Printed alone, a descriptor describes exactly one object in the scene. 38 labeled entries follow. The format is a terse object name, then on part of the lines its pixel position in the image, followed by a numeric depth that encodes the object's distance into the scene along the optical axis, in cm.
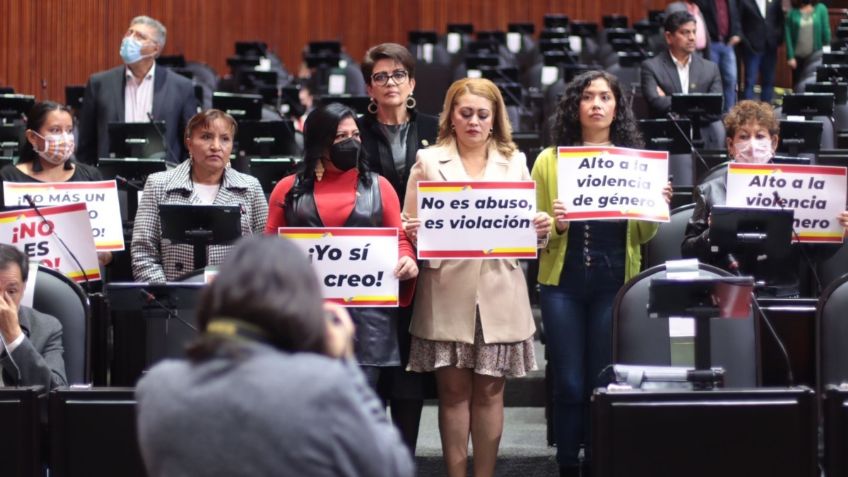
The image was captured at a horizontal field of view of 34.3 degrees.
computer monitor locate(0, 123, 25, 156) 861
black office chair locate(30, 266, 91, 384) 440
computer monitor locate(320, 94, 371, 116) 829
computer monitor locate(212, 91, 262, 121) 859
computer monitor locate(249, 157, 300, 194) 658
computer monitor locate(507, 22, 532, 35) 1706
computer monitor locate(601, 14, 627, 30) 1739
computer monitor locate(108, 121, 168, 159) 713
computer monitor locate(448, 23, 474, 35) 1706
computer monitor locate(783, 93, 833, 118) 879
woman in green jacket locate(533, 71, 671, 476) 471
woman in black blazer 484
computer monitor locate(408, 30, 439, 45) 1614
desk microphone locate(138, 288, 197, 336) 391
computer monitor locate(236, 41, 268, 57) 1499
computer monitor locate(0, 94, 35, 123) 976
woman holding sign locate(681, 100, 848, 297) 469
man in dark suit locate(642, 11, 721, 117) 920
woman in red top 444
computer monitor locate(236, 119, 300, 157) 770
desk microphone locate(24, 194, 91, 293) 480
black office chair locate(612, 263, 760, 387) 434
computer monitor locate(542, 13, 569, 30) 1692
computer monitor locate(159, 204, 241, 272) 460
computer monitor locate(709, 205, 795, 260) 461
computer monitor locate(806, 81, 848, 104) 1004
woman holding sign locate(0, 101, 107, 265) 565
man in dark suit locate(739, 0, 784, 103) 1303
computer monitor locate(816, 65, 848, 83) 1161
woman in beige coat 455
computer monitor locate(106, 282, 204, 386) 394
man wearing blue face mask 757
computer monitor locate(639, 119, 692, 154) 776
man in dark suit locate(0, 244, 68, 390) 394
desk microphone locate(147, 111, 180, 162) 722
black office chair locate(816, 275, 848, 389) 430
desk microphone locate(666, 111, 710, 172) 770
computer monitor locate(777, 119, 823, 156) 736
